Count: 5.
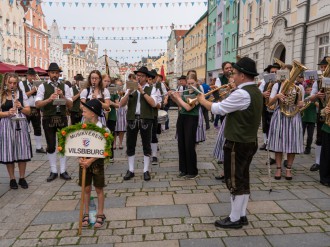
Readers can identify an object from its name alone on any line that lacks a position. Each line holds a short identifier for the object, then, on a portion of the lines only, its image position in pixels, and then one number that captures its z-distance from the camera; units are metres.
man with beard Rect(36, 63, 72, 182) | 5.87
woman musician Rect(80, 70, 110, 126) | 6.23
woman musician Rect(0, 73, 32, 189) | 5.29
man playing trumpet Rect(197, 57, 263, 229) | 3.71
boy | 3.99
